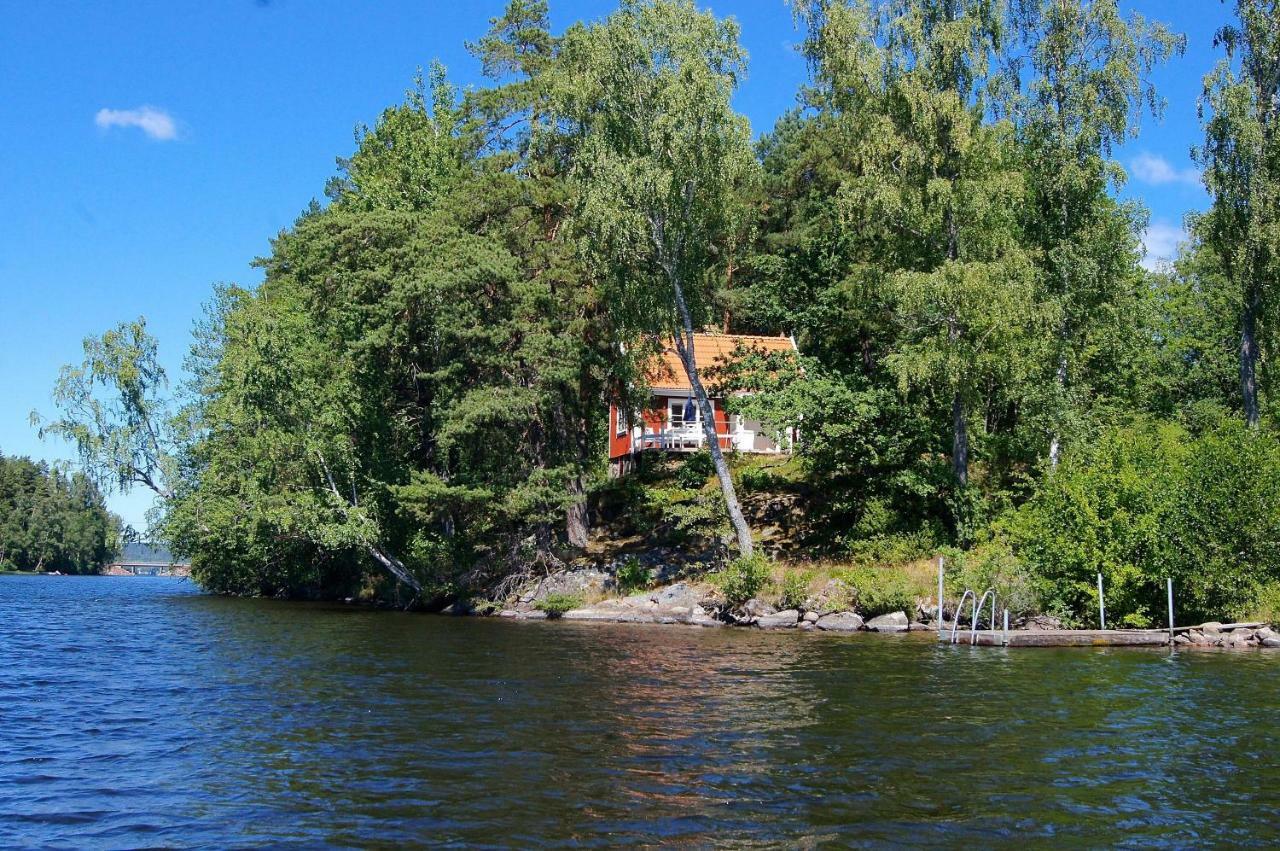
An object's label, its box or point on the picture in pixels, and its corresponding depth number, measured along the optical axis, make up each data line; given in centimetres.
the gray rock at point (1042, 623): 2906
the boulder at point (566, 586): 3859
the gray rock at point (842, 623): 3167
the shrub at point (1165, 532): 2819
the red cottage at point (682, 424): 4859
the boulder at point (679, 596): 3562
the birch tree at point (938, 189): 3309
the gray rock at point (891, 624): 3081
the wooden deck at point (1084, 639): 2684
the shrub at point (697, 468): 3972
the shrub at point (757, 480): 3991
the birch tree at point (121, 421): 5338
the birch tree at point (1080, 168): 3538
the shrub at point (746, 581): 3412
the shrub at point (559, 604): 3711
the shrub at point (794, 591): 3344
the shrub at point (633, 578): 3778
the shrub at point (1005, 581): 2925
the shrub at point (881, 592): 3144
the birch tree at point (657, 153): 3444
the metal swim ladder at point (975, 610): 2731
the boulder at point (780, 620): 3288
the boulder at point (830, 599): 3272
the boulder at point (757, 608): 3353
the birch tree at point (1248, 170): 3531
